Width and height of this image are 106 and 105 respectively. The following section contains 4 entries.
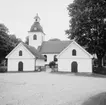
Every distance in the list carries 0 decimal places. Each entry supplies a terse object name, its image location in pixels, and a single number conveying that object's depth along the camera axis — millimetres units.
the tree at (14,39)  46662
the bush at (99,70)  26583
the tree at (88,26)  24219
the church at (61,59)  27141
